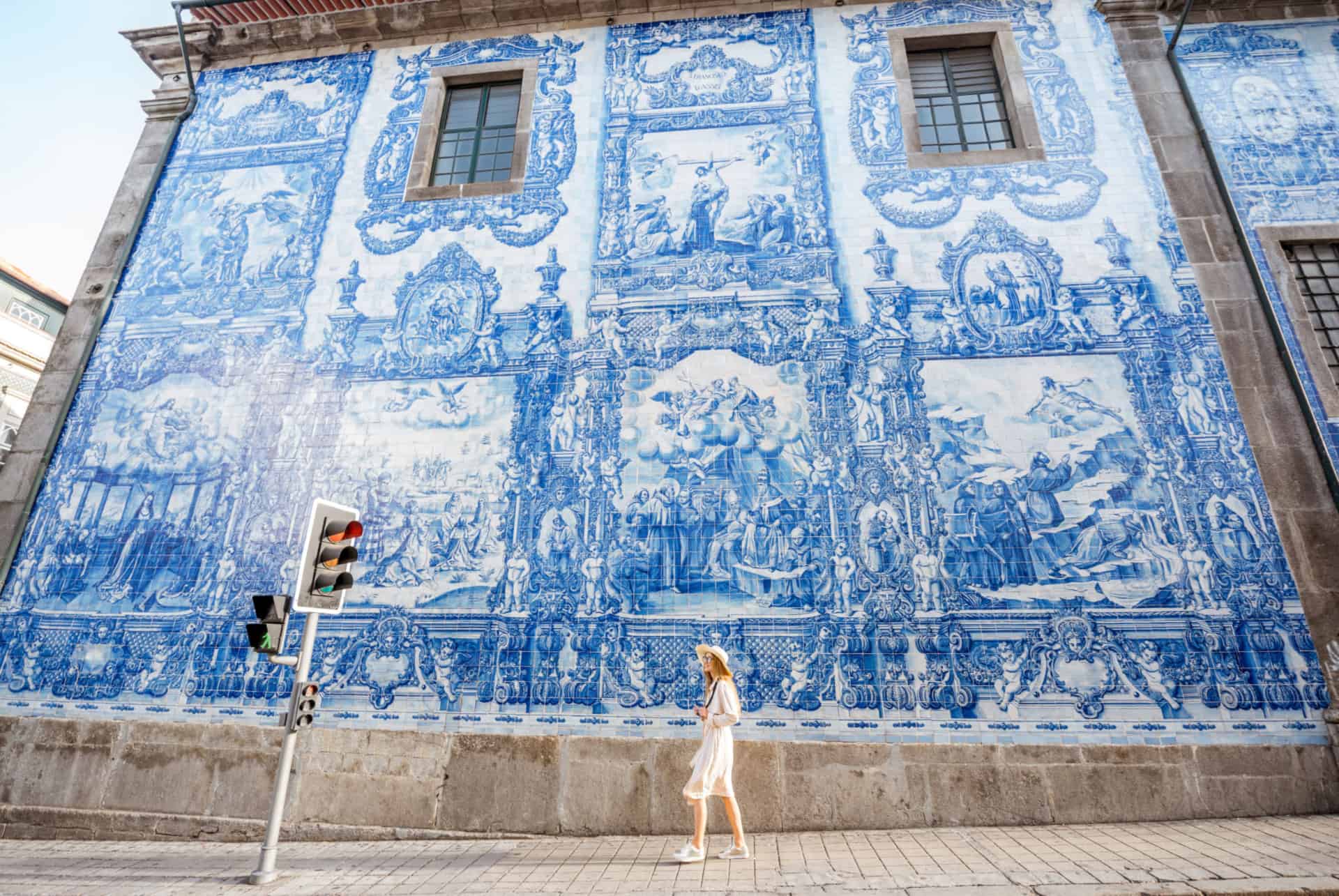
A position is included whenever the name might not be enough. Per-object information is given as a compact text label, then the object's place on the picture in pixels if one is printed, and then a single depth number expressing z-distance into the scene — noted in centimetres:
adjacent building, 1616
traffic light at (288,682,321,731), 438
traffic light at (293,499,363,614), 450
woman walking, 429
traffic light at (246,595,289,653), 430
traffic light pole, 426
